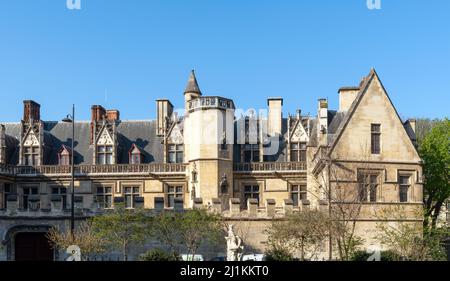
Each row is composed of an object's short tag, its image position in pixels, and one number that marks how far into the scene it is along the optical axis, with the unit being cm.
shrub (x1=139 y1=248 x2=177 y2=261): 2778
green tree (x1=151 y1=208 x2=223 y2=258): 3014
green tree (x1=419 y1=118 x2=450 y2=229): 3953
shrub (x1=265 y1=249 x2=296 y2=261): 2920
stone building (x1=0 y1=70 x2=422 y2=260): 3306
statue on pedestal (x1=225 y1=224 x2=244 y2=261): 2786
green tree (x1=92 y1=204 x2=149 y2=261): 3031
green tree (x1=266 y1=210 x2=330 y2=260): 2970
